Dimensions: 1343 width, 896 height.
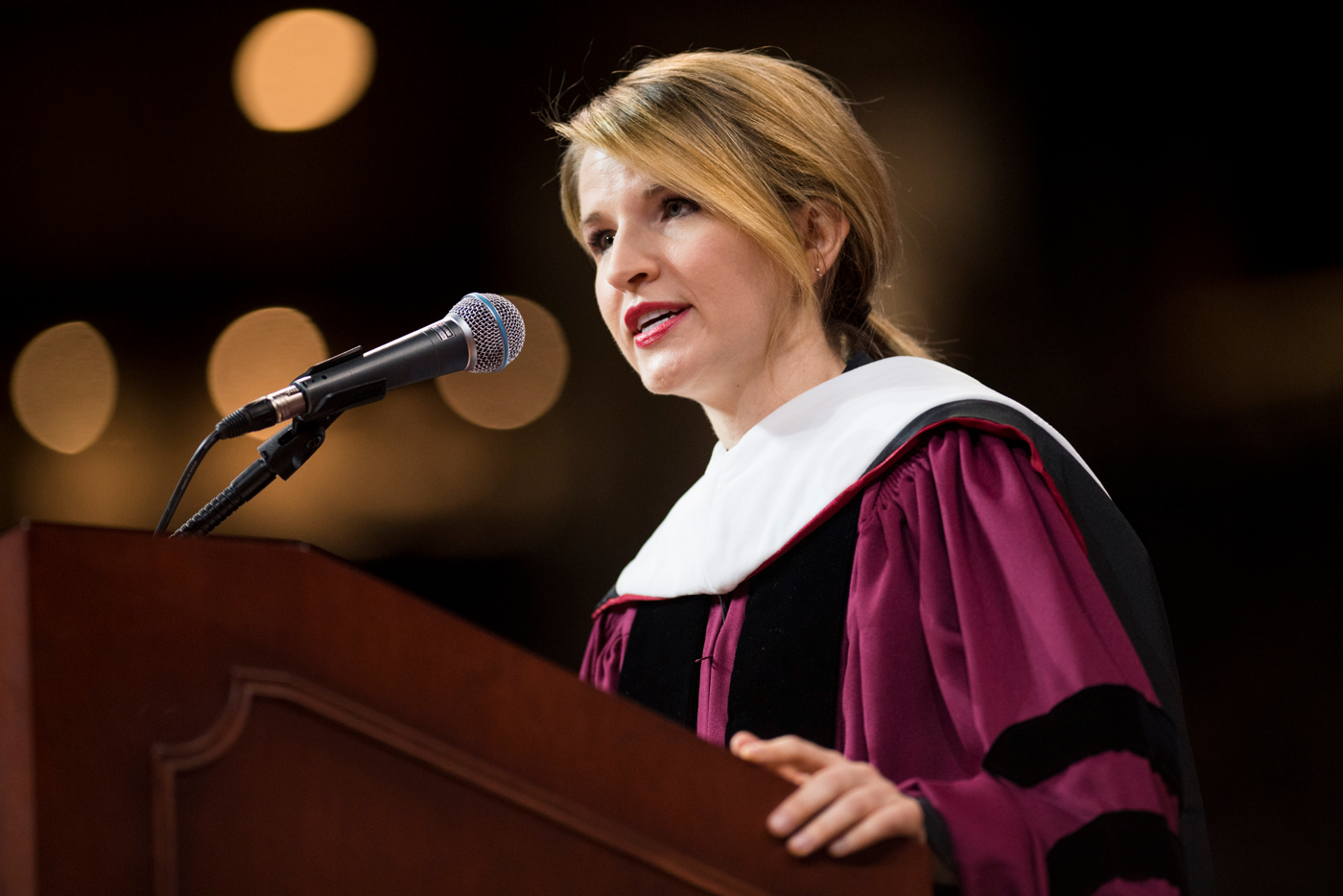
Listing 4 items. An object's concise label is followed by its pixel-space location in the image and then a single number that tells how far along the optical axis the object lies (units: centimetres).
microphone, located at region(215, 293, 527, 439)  324
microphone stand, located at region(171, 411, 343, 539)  326
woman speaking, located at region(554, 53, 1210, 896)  319
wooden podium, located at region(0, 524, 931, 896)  233
